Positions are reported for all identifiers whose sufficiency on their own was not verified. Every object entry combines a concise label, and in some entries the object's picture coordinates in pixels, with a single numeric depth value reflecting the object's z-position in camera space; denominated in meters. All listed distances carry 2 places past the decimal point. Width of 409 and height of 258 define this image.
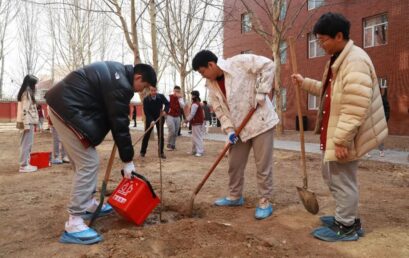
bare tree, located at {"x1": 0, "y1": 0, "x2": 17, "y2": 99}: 31.27
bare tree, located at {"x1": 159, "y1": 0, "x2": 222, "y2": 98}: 18.95
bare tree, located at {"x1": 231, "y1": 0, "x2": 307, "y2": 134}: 13.31
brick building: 16.27
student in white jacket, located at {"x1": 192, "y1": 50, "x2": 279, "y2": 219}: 3.87
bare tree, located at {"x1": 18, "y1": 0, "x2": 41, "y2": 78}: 33.84
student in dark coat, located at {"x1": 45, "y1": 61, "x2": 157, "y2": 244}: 3.24
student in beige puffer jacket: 2.89
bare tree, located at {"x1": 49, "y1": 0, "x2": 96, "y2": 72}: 26.42
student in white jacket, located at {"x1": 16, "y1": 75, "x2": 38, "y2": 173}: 6.83
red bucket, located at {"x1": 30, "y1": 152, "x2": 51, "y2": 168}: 7.47
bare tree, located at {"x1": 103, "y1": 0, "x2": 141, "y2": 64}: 12.03
